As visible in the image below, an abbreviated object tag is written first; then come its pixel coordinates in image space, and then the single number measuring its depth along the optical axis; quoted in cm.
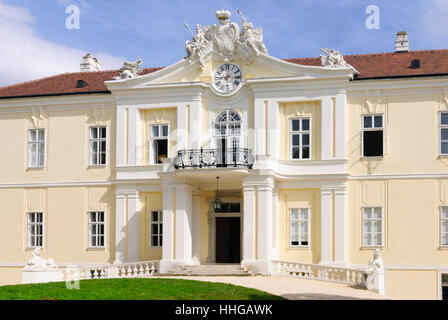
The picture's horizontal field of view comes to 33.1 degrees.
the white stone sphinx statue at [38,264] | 2689
